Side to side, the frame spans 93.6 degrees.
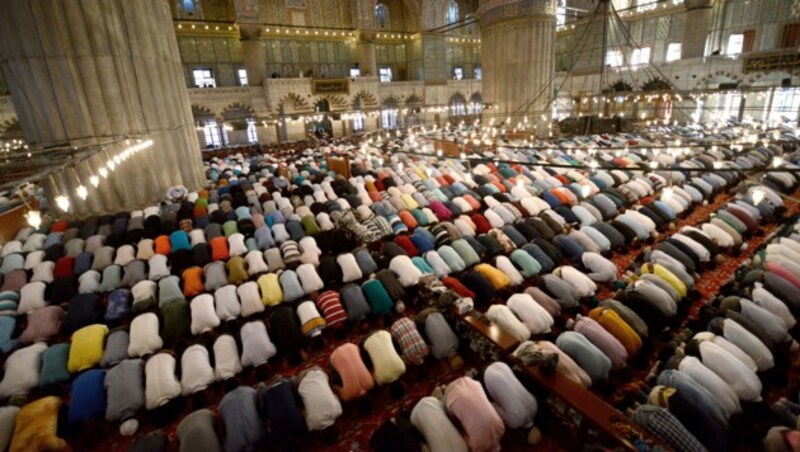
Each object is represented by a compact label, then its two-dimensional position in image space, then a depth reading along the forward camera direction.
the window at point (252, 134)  24.17
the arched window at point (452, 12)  27.97
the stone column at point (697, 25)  19.73
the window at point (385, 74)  28.33
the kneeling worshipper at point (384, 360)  4.45
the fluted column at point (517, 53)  17.11
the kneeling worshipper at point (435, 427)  3.56
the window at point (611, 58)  25.94
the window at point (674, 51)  22.78
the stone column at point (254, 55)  21.88
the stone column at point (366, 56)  25.23
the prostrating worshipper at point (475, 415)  3.61
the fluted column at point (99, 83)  8.83
